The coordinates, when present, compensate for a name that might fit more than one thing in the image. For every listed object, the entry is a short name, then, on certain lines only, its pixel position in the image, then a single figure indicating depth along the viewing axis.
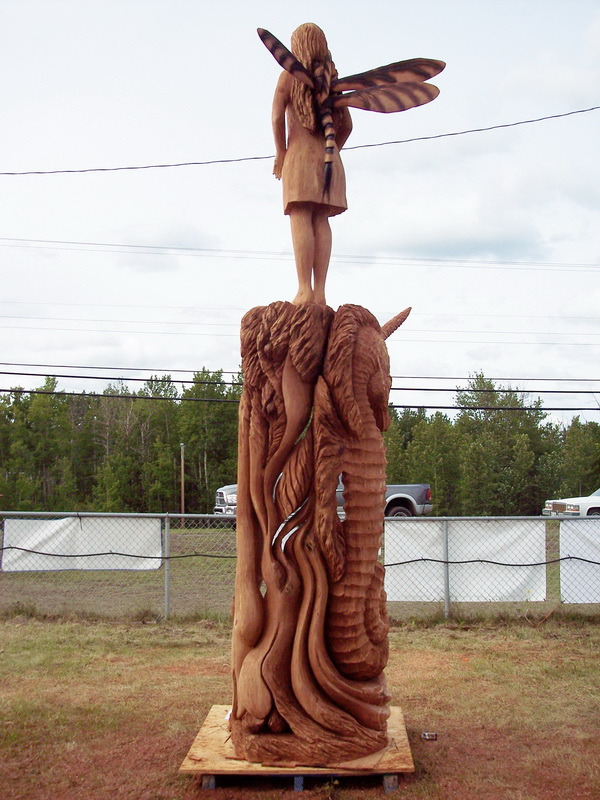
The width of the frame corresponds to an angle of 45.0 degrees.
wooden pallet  4.25
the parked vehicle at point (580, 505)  15.51
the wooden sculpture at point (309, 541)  4.38
